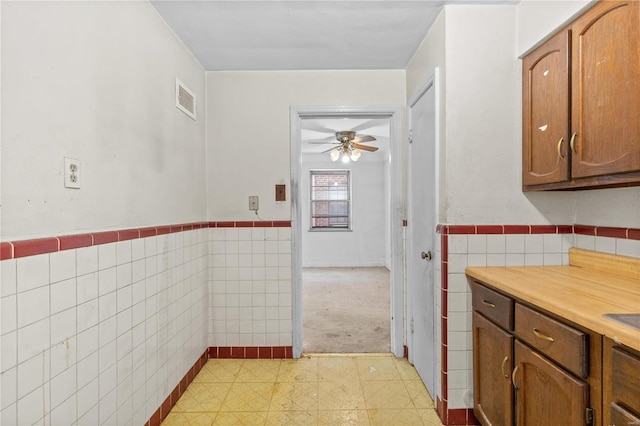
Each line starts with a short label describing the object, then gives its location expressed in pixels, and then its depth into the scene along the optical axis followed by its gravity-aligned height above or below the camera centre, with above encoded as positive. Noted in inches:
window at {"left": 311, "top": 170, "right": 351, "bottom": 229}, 259.1 +8.2
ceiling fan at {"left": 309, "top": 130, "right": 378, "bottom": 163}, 169.9 +36.1
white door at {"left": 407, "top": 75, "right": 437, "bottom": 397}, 77.3 -5.6
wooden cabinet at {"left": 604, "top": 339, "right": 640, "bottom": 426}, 32.9 -18.4
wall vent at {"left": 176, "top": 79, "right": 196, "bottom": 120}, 80.6 +28.9
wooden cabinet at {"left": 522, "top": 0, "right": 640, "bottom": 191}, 46.8 +18.0
